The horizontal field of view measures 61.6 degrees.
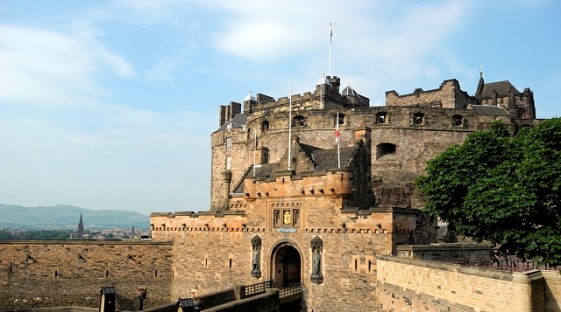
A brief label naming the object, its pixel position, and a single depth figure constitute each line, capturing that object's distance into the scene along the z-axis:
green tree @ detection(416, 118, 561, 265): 17.00
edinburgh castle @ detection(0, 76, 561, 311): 18.61
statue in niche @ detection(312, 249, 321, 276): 24.72
